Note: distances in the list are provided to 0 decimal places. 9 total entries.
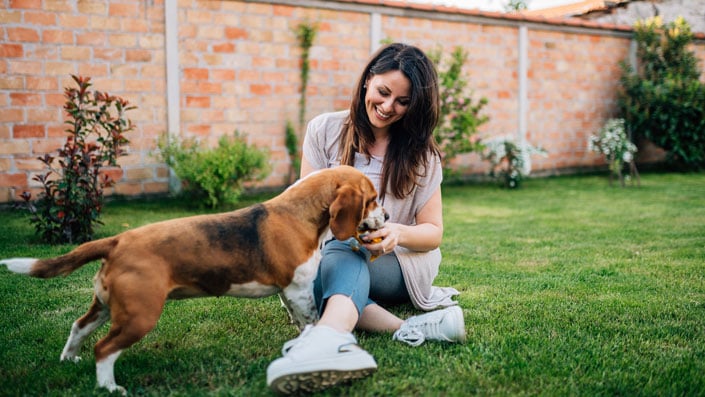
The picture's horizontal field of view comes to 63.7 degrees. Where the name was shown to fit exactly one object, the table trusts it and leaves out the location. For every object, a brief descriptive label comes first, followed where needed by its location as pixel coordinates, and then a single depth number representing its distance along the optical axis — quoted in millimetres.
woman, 2932
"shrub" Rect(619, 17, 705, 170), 12023
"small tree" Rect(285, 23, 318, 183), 9367
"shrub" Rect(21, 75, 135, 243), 5621
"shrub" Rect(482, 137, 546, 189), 10359
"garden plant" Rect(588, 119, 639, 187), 10594
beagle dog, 2350
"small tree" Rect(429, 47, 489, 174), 9961
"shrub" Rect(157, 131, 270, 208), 7461
